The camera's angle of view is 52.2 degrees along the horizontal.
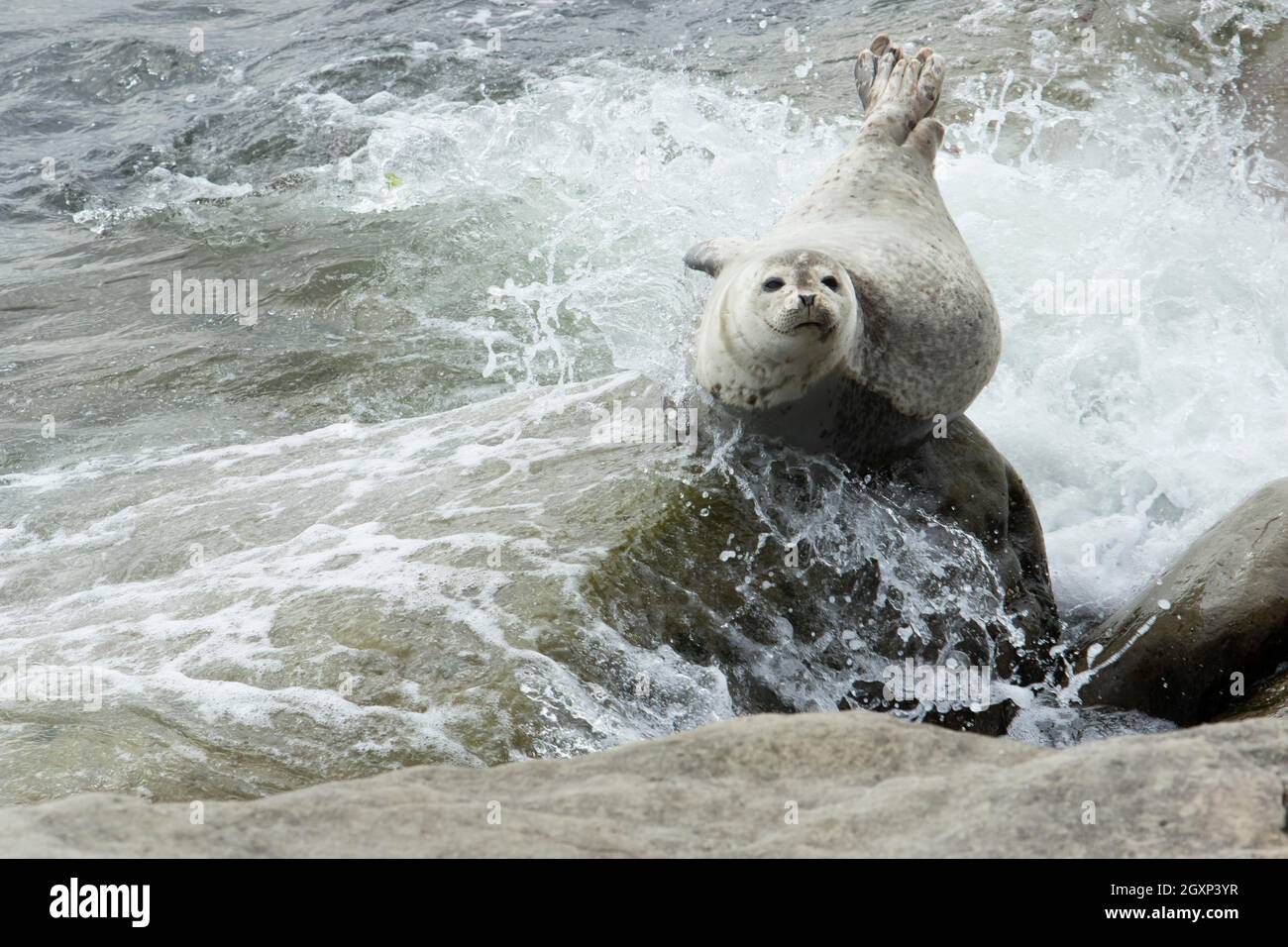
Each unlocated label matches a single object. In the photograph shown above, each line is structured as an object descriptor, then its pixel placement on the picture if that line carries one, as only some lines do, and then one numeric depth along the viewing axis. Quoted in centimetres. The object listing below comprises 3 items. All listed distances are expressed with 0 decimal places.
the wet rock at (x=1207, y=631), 419
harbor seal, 411
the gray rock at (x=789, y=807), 196
